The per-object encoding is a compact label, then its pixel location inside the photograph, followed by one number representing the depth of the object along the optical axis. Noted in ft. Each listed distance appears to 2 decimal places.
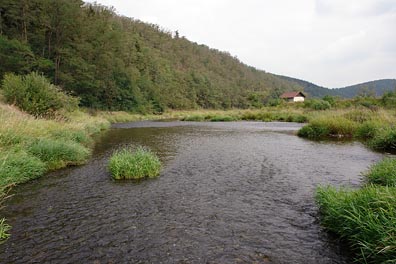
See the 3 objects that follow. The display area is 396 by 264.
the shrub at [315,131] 73.97
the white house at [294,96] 350.13
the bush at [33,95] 66.39
